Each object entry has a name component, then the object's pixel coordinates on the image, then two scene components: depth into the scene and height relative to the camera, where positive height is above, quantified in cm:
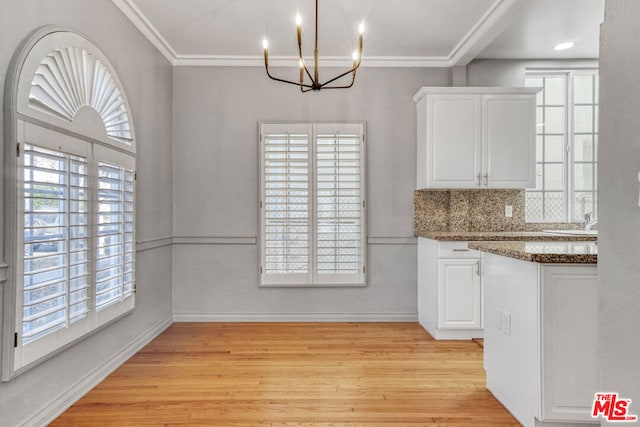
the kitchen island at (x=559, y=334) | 206 -61
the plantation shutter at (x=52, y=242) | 207 -18
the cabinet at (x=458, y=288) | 375 -69
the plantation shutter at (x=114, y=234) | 282 -18
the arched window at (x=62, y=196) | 203 +8
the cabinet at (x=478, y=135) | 404 +73
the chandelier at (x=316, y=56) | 243 +101
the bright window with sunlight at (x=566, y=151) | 442 +63
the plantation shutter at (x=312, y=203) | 432 +8
